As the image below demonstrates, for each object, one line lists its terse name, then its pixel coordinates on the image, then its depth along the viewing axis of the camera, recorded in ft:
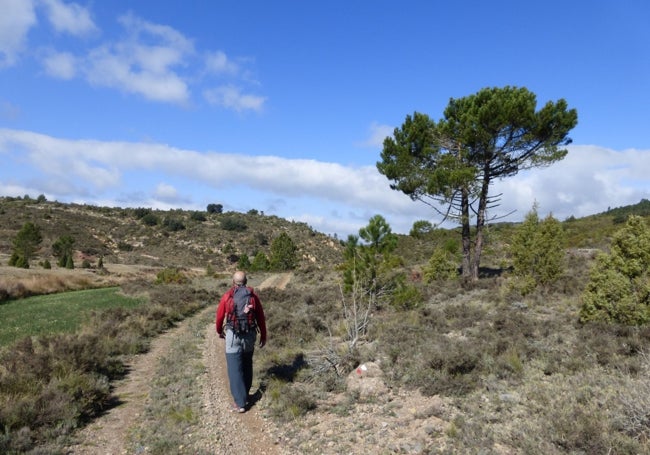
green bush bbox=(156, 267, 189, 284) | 122.52
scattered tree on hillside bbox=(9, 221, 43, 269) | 147.33
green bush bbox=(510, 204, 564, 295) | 56.44
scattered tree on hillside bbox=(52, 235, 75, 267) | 169.51
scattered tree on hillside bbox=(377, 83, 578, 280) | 69.41
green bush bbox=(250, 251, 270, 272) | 168.14
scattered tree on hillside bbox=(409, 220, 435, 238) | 78.43
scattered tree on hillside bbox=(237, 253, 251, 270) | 175.23
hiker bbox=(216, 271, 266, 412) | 24.66
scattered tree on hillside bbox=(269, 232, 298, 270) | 168.14
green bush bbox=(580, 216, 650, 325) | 32.45
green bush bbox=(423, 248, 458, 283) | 79.05
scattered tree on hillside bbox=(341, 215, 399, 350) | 40.09
